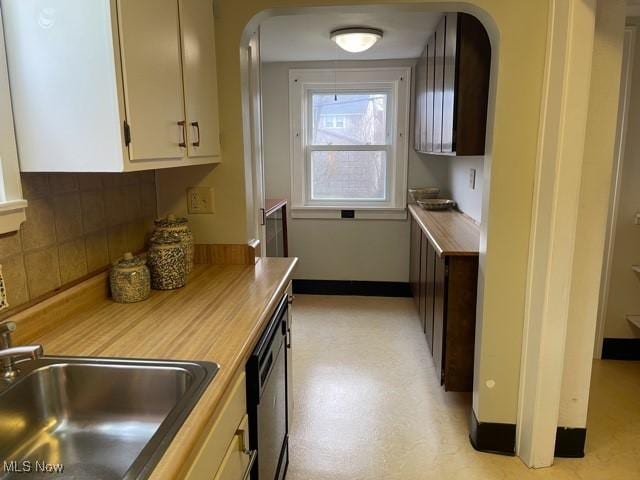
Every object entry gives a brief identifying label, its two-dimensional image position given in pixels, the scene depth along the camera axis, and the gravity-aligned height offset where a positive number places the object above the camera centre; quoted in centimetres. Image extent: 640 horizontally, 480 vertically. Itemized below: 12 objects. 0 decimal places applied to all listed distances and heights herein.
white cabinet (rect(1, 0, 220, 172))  111 +20
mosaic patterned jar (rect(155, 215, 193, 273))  176 -26
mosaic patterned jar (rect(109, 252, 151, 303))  151 -39
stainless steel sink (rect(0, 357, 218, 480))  99 -57
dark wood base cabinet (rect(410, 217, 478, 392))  222 -79
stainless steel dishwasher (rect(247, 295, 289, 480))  128 -76
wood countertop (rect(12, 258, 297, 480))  97 -47
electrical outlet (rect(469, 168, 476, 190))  302 -13
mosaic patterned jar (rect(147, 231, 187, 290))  165 -37
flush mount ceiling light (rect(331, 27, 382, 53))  296 +80
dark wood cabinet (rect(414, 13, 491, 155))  215 +36
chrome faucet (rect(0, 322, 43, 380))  101 -42
